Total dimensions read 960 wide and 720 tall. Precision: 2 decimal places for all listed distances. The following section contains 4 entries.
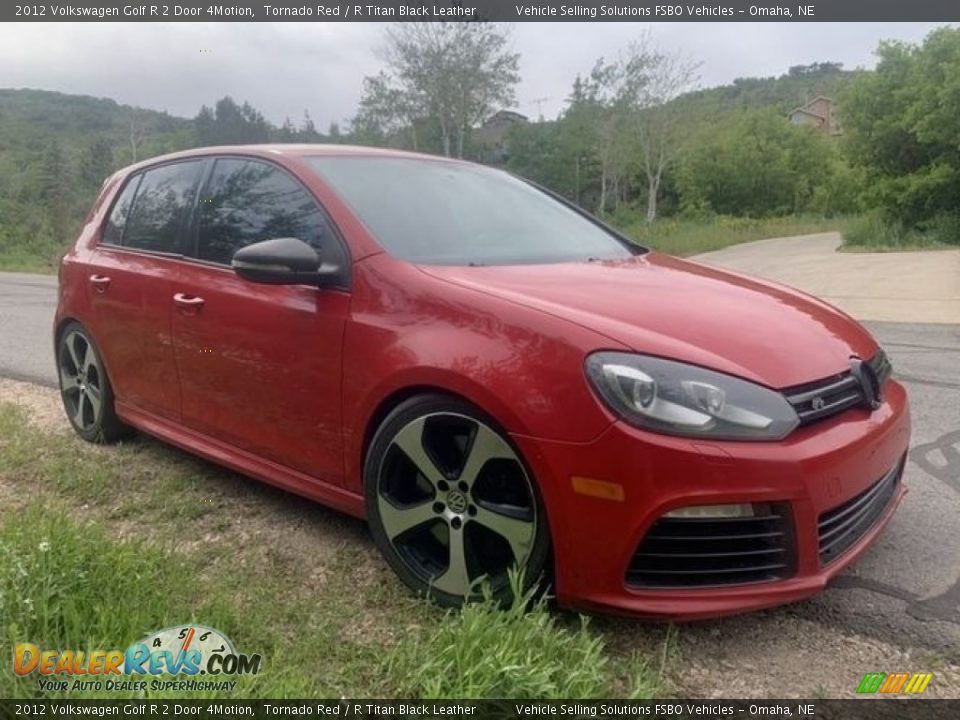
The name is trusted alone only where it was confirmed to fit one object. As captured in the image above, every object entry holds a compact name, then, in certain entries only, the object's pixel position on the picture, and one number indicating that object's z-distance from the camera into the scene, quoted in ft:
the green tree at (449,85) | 115.14
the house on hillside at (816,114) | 230.89
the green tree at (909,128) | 63.31
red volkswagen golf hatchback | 6.60
